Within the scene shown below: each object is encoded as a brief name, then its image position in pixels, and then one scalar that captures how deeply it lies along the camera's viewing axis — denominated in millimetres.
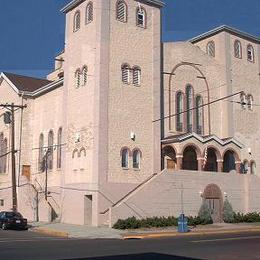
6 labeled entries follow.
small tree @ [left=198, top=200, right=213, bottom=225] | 36188
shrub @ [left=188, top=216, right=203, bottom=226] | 34969
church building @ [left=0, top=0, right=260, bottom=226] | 35875
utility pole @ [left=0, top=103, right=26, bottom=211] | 39012
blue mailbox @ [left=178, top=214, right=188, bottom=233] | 30277
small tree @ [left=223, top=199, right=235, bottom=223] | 38531
